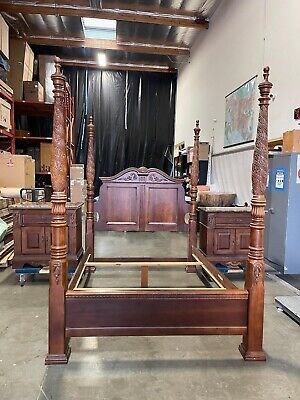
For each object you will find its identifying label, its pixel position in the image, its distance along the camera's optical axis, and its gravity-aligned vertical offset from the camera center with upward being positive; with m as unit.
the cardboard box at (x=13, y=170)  5.47 +0.15
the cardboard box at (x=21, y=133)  7.28 +1.05
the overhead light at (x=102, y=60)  8.65 +3.38
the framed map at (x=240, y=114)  4.75 +1.14
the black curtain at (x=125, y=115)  9.53 +2.03
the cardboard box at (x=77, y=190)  6.65 -0.20
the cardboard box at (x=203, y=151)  6.56 +0.68
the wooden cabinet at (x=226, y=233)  3.44 -0.52
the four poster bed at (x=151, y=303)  1.82 -0.70
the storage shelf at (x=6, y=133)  5.77 +0.87
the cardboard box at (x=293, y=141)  3.28 +0.48
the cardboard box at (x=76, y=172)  6.75 +0.19
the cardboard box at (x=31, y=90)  6.87 +1.92
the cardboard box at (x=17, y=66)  6.87 +2.45
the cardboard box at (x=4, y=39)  5.45 +2.46
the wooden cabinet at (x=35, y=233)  3.17 -0.54
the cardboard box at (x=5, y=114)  5.60 +1.17
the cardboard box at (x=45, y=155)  7.61 +0.59
